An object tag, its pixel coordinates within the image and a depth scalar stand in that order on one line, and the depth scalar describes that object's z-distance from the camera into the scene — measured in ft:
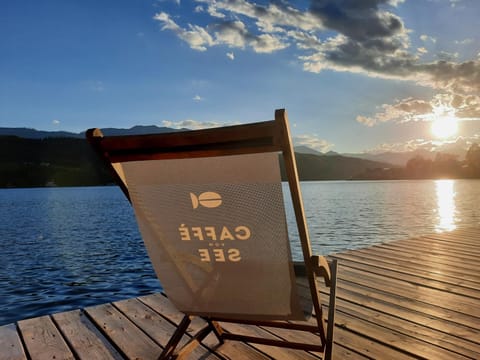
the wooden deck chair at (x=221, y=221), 5.30
